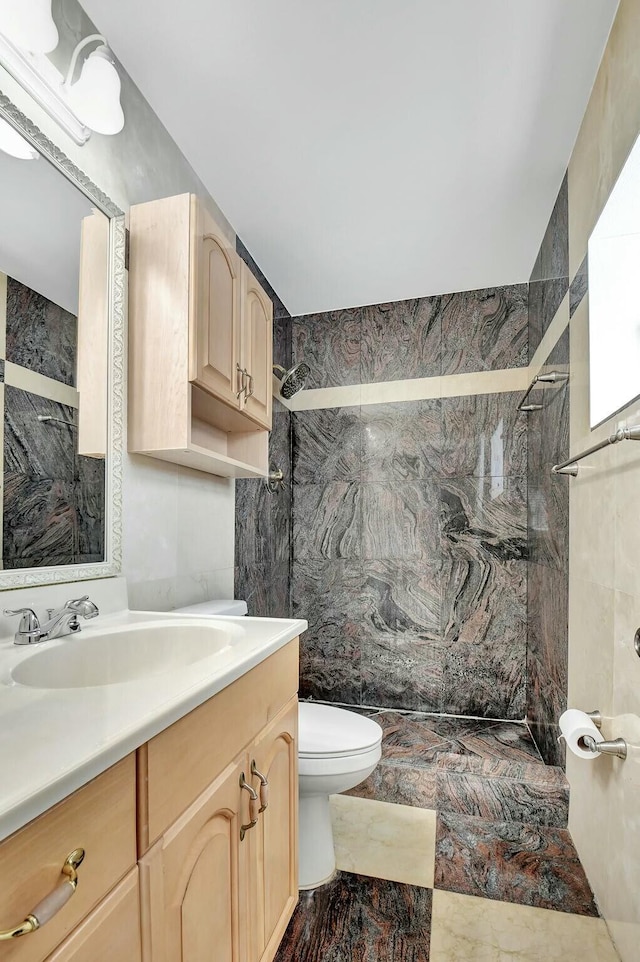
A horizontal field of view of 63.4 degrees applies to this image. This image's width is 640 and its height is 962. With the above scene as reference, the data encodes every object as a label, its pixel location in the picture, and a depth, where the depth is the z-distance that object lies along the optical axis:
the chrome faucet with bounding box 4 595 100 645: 0.99
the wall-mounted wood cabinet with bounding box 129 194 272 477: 1.46
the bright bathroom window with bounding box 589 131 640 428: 1.31
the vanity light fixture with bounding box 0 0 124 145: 1.09
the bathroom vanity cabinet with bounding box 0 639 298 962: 0.50
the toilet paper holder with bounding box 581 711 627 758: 1.26
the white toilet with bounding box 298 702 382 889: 1.50
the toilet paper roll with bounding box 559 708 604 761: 1.35
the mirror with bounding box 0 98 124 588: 1.10
